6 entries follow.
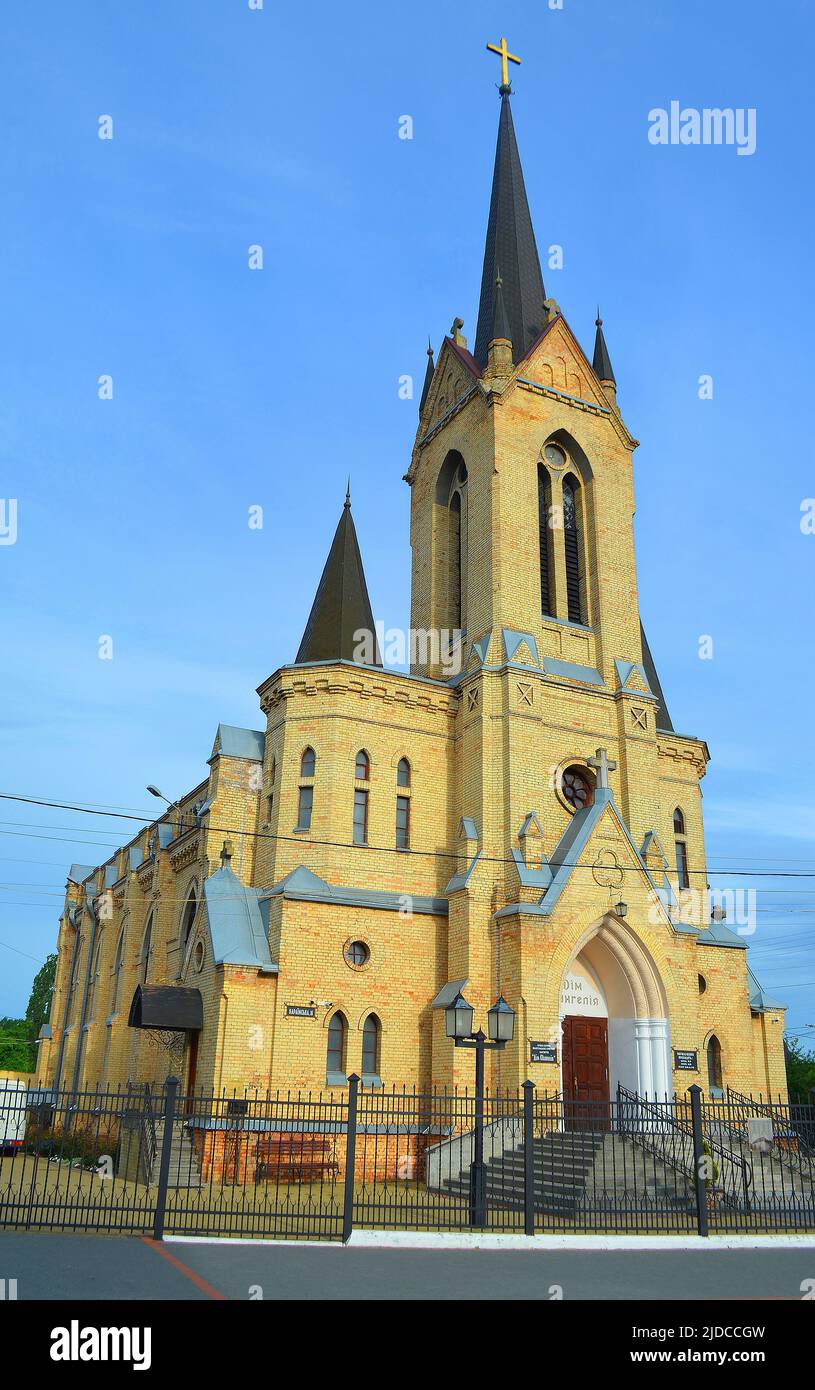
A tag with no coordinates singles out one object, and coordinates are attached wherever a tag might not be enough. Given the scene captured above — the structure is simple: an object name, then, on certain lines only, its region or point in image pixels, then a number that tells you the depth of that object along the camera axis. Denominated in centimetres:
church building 2178
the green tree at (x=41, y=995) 6744
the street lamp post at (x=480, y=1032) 1510
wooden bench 1900
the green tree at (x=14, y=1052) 7512
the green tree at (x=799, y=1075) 5769
